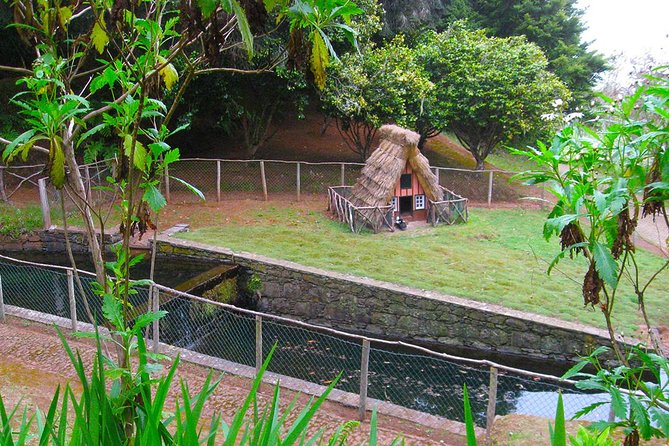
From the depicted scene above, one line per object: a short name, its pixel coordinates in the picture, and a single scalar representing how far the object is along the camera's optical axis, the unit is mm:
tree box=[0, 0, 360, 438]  1991
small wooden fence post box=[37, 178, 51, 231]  13271
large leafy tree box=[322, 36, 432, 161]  16562
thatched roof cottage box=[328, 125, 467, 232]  13906
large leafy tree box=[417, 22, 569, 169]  17406
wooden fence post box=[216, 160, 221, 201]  15942
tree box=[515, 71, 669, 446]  2902
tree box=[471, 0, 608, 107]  23656
